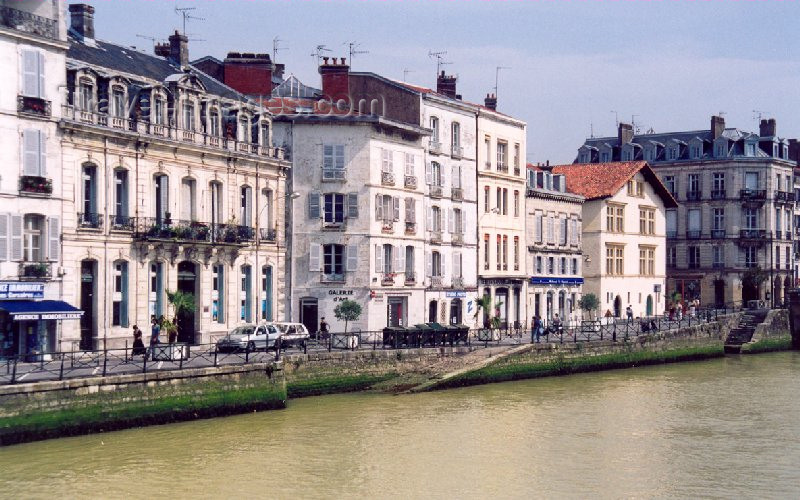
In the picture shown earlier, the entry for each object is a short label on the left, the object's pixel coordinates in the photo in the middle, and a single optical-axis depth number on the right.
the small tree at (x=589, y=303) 74.44
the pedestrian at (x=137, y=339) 42.50
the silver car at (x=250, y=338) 45.34
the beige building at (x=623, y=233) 79.50
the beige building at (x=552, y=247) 73.06
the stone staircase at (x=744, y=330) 73.12
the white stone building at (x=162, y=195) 44.31
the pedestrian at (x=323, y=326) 53.45
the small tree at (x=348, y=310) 54.38
